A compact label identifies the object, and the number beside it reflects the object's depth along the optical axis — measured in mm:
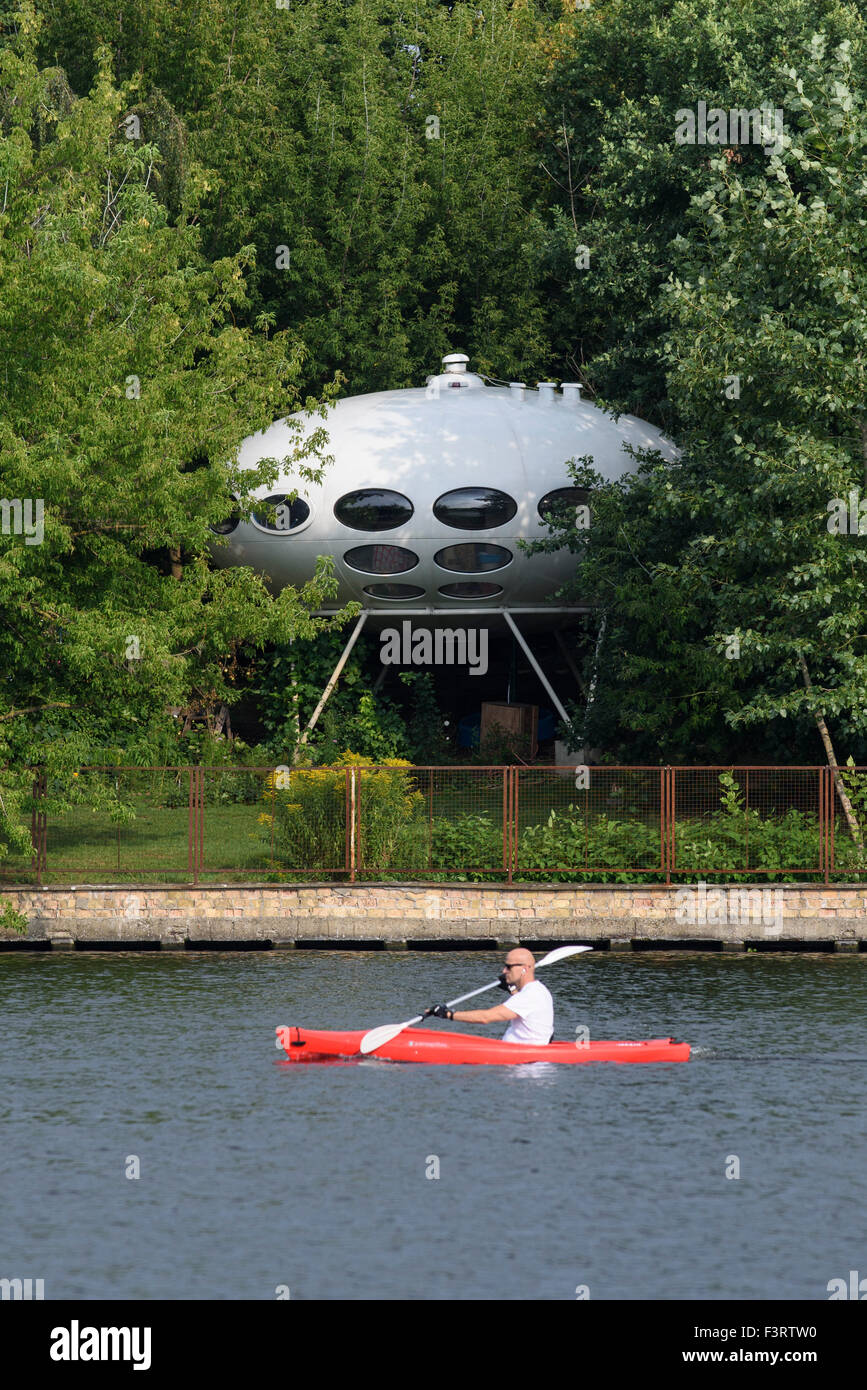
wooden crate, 38125
